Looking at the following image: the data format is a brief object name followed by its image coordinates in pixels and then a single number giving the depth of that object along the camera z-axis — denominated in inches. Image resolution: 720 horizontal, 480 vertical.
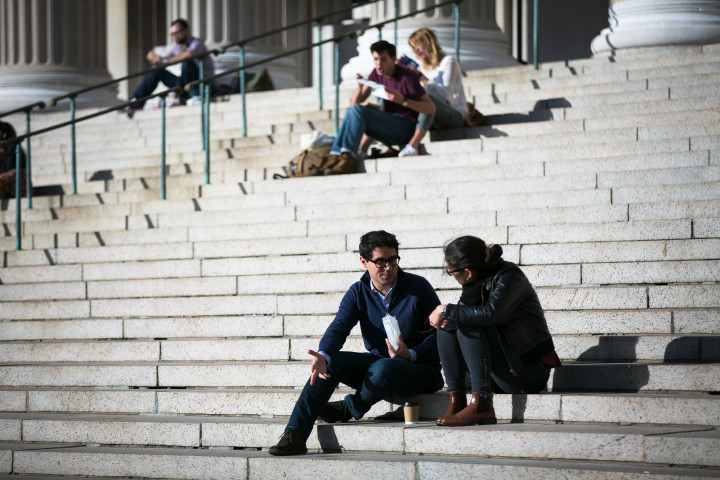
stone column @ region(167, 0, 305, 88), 727.7
